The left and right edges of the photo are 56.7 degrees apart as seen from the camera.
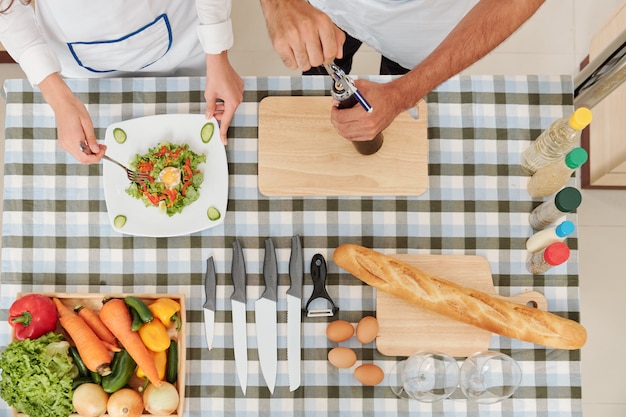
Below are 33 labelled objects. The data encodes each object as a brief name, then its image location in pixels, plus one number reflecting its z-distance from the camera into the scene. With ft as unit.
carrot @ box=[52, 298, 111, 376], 3.75
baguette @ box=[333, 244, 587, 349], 3.84
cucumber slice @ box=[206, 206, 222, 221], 4.08
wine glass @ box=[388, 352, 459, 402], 3.64
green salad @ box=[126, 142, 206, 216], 4.01
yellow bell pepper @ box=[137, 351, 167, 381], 3.84
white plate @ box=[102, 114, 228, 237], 4.09
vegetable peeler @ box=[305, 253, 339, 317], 4.05
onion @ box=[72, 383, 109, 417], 3.69
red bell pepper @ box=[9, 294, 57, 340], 3.74
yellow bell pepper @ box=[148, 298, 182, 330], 3.85
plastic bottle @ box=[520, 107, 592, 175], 3.29
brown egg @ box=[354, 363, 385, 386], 3.96
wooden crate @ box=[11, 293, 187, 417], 3.80
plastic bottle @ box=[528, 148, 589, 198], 3.93
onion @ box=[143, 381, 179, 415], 3.75
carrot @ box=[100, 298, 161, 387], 3.75
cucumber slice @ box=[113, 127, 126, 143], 4.10
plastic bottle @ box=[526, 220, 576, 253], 3.57
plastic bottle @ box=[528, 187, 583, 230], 3.58
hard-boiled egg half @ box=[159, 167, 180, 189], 4.00
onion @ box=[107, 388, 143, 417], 3.68
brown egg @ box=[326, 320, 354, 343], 3.99
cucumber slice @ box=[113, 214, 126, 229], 4.08
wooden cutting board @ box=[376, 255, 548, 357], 4.04
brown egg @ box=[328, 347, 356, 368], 3.98
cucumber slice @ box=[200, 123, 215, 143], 4.12
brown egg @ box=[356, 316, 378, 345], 3.97
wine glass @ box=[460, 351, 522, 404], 3.67
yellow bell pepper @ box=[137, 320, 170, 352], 3.82
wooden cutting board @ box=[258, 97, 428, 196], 4.12
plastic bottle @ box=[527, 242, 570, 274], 3.68
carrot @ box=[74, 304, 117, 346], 3.90
